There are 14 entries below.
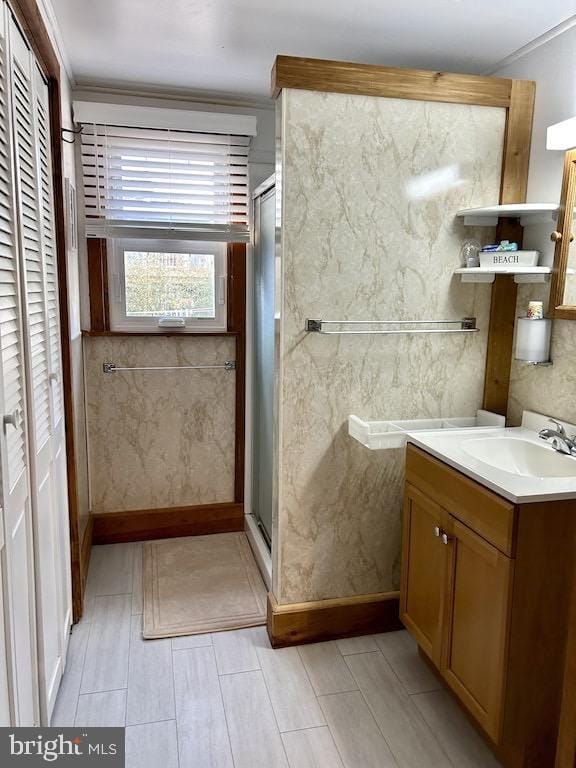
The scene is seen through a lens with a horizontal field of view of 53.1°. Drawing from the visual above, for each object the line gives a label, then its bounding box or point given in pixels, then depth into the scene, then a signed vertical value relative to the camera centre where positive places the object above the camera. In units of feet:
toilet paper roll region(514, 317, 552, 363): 7.06 -0.59
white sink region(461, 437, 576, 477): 6.57 -1.91
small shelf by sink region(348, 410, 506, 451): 7.22 -1.82
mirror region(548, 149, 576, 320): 6.64 +0.47
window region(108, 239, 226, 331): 10.30 -0.01
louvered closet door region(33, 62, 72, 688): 6.31 -0.88
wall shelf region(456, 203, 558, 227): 6.84 +0.96
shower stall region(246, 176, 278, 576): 9.58 -1.37
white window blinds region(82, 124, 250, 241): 9.78 +1.74
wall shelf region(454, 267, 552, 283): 6.94 +0.22
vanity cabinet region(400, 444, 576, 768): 5.28 -3.05
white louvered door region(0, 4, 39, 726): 4.26 -1.38
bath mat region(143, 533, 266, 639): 8.28 -4.78
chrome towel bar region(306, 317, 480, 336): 7.35 -0.48
